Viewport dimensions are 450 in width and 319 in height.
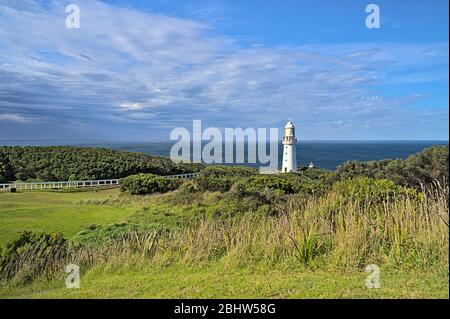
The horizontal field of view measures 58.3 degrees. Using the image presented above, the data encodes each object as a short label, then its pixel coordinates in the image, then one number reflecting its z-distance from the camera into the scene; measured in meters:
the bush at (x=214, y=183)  20.00
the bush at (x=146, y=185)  21.27
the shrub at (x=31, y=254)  6.38
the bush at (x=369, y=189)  9.06
